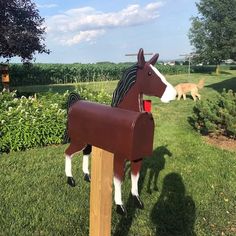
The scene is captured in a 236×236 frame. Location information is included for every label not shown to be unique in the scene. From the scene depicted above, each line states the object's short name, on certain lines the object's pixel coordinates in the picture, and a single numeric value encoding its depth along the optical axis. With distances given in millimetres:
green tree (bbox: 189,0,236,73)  27961
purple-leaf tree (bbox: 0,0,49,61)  7371
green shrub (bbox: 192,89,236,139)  6263
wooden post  2051
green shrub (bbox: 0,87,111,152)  5397
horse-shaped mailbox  1816
